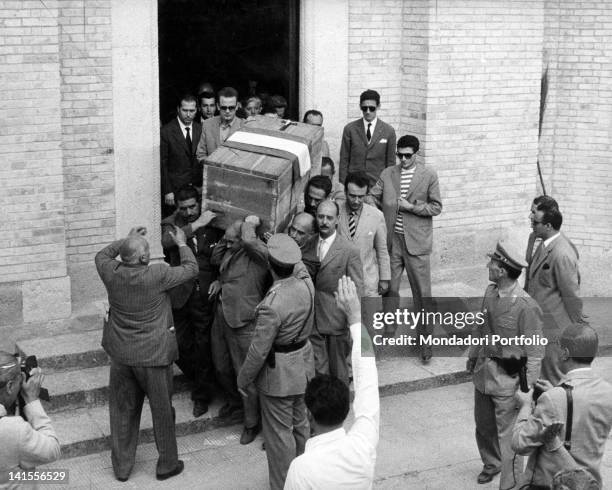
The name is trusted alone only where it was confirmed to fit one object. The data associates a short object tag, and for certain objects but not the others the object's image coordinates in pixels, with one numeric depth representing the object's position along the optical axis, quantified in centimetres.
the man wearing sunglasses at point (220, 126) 1026
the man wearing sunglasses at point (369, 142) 1112
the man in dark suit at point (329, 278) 863
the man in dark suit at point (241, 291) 845
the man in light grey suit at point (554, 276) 883
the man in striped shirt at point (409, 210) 1016
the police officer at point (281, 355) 754
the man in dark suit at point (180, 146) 1050
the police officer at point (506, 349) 761
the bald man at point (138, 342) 770
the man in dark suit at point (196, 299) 871
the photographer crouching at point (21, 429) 552
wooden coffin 858
